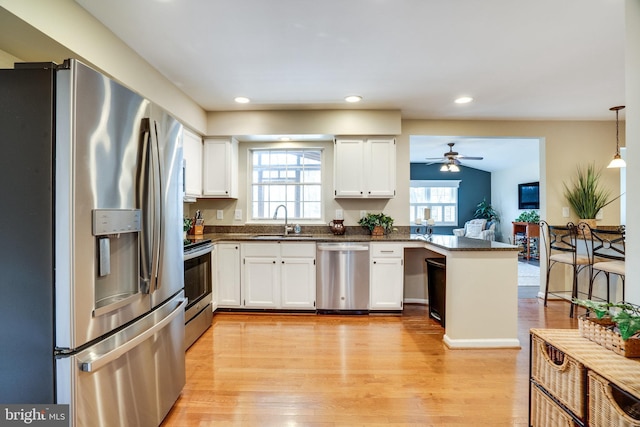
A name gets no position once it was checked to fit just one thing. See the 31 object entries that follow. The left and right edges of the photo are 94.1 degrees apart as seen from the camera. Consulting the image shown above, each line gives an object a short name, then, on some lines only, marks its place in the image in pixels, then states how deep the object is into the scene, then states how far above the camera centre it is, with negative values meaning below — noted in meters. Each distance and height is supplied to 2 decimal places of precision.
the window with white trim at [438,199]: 9.33 +0.41
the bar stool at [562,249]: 3.53 -0.47
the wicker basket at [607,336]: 1.22 -0.55
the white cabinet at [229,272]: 3.56 -0.71
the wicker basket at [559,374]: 1.25 -0.75
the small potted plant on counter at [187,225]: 3.56 -0.15
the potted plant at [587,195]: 3.99 +0.23
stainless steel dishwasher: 3.49 -0.75
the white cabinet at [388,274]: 3.51 -0.73
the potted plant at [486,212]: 9.08 +0.00
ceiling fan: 6.07 +1.14
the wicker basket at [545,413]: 1.32 -0.95
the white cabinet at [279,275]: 3.52 -0.75
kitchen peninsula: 2.67 -0.76
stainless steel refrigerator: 1.13 -0.11
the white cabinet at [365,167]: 3.76 +0.57
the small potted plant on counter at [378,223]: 3.89 -0.14
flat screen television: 7.59 +0.44
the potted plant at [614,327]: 1.18 -0.51
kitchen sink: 3.56 -0.31
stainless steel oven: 2.68 -0.74
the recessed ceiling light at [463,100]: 3.29 +1.27
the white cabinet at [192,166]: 3.35 +0.55
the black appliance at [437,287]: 3.08 -0.81
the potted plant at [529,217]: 7.49 -0.13
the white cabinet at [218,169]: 3.83 +0.55
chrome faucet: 3.92 -0.10
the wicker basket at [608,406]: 1.06 -0.73
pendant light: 3.61 +0.62
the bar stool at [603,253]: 3.13 -0.47
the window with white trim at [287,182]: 4.18 +0.42
